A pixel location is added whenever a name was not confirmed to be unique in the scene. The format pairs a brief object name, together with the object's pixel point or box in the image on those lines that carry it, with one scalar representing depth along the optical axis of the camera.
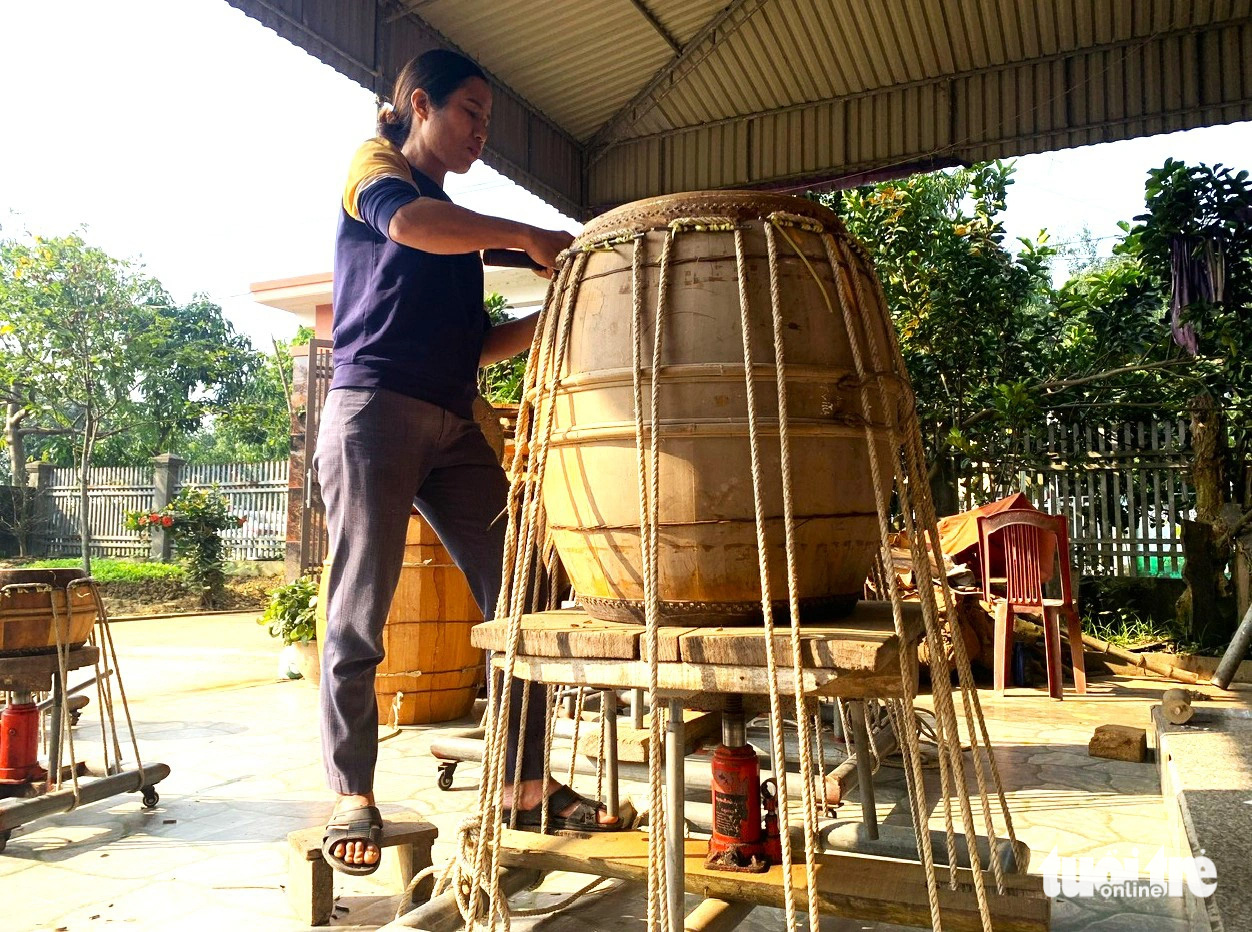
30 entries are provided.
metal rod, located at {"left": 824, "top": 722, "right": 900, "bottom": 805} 2.53
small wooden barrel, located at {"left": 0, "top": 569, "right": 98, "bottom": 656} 2.67
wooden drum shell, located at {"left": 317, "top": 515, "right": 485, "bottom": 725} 4.12
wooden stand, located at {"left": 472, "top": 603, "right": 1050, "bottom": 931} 1.25
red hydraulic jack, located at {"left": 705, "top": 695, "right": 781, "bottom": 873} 1.54
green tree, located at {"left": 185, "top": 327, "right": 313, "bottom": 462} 25.12
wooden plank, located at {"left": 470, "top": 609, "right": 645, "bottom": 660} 1.34
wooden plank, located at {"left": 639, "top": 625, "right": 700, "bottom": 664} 1.29
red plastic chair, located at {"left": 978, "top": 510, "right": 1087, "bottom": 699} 5.25
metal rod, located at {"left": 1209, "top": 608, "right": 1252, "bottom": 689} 4.71
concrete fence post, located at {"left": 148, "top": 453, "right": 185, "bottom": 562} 15.79
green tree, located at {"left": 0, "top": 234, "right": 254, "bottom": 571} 15.12
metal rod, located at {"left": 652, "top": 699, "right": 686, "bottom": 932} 1.35
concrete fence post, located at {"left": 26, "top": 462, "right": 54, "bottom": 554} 17.45
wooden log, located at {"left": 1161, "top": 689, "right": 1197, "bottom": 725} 3.13
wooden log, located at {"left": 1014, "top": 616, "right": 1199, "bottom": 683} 5.95
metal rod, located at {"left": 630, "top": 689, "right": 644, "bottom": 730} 3.04
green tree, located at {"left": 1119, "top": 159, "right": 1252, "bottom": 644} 6.39
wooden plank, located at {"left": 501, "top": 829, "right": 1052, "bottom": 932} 1.39
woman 1.92
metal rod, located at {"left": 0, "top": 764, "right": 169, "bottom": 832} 2.45
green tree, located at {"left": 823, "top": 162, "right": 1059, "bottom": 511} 7.83
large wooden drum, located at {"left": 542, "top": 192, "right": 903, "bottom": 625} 1.40
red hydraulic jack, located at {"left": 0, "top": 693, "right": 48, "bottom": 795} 2.75
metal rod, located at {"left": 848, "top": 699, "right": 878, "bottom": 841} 2.06
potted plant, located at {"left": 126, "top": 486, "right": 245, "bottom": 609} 12.29
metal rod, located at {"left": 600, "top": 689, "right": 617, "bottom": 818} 2.12
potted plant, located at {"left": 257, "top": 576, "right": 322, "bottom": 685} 5.56
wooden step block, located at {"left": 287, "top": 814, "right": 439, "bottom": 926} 1.91
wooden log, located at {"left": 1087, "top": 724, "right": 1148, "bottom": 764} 3.54
